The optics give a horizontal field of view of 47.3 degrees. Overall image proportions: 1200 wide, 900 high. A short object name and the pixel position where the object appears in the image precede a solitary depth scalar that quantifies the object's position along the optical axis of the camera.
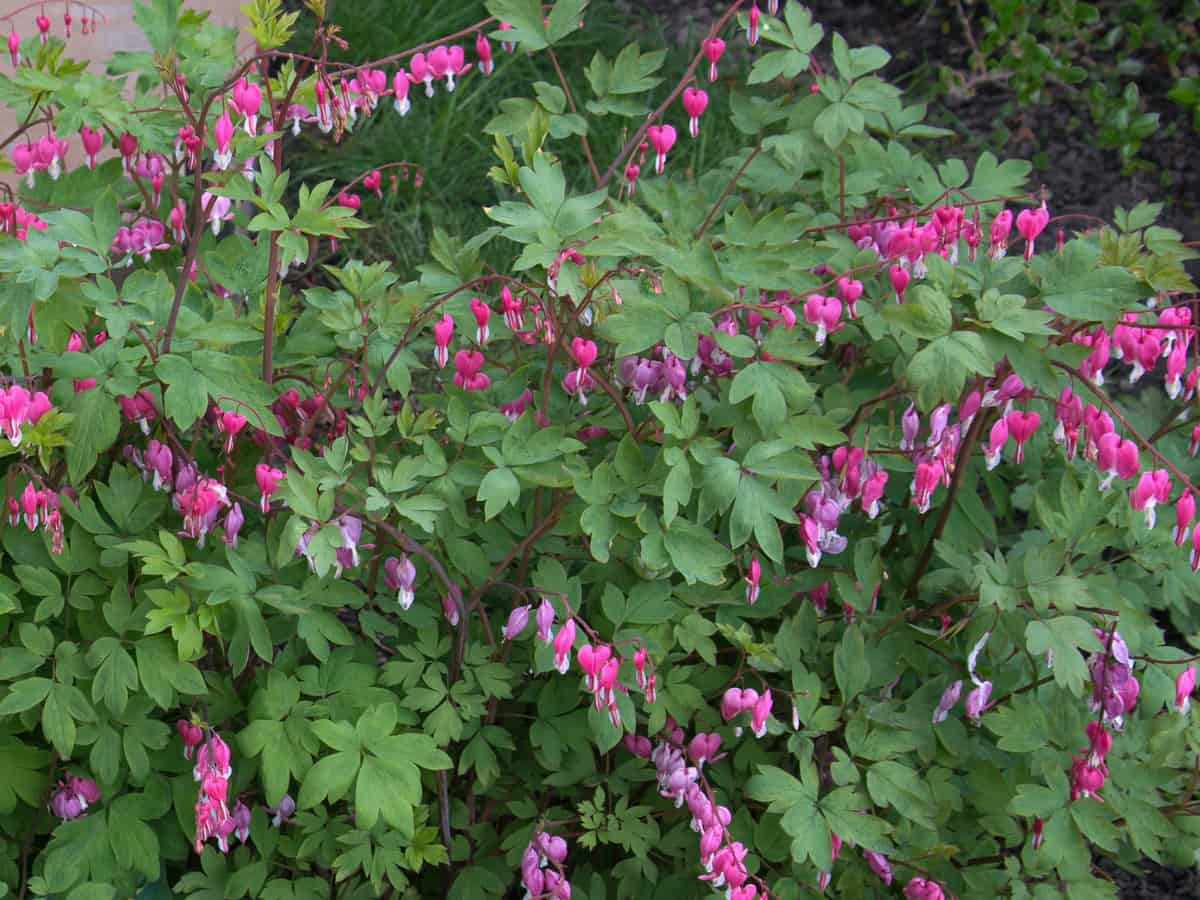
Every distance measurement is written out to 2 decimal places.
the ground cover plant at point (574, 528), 2.35
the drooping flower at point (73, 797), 2.54
